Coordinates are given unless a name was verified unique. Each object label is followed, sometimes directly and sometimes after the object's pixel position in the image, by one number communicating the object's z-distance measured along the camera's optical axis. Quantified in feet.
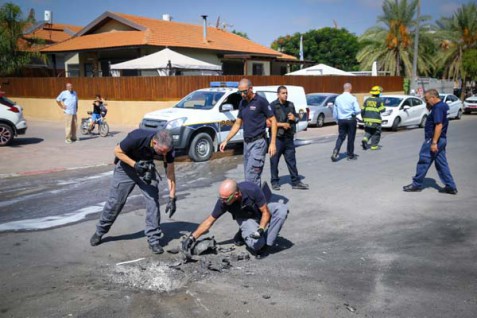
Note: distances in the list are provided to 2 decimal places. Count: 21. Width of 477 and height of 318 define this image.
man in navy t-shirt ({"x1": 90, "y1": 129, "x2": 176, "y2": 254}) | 17.44
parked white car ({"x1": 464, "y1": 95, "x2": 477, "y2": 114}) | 99.72
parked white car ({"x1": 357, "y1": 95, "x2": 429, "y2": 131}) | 65.41
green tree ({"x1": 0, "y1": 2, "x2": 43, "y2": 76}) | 89.35
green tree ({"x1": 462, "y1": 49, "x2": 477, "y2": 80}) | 128.47
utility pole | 94.38
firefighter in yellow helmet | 44.04
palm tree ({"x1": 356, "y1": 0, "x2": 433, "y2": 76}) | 122.21
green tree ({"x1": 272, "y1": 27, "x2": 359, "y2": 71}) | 196.13
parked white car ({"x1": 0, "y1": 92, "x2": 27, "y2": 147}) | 46.83
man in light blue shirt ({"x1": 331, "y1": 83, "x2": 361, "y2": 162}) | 38.17
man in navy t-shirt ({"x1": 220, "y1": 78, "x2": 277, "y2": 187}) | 23.04
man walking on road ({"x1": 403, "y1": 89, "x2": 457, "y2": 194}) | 26.03
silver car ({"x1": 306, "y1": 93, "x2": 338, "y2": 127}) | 68.47
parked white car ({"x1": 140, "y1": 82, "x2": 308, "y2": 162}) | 38.83
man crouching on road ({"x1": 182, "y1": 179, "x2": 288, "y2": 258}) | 16.35
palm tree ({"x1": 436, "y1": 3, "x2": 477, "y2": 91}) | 131.54
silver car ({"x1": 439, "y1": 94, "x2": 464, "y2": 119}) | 85.46
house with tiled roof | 86.43
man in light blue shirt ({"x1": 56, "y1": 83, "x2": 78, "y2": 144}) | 49.47
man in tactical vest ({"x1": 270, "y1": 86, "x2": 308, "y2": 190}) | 28.14
